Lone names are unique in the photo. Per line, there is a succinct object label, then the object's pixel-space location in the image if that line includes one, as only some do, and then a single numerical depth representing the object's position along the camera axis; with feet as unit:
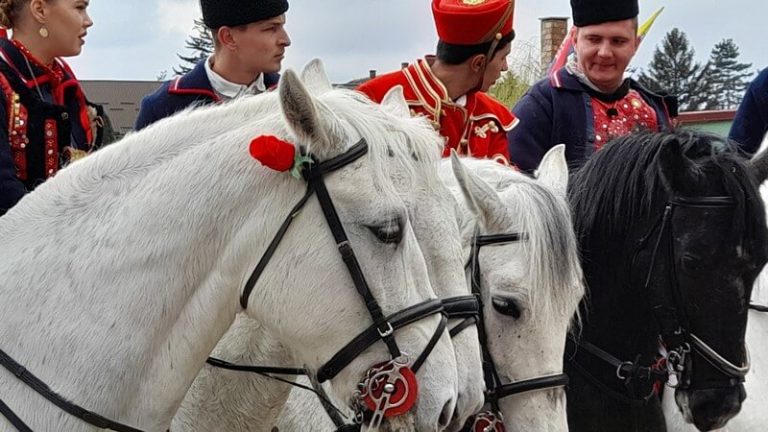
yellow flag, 30.35
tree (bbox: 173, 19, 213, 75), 116.16
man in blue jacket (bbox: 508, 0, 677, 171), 15.03
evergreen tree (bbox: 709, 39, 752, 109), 146.13
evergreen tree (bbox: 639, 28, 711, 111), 135.44
